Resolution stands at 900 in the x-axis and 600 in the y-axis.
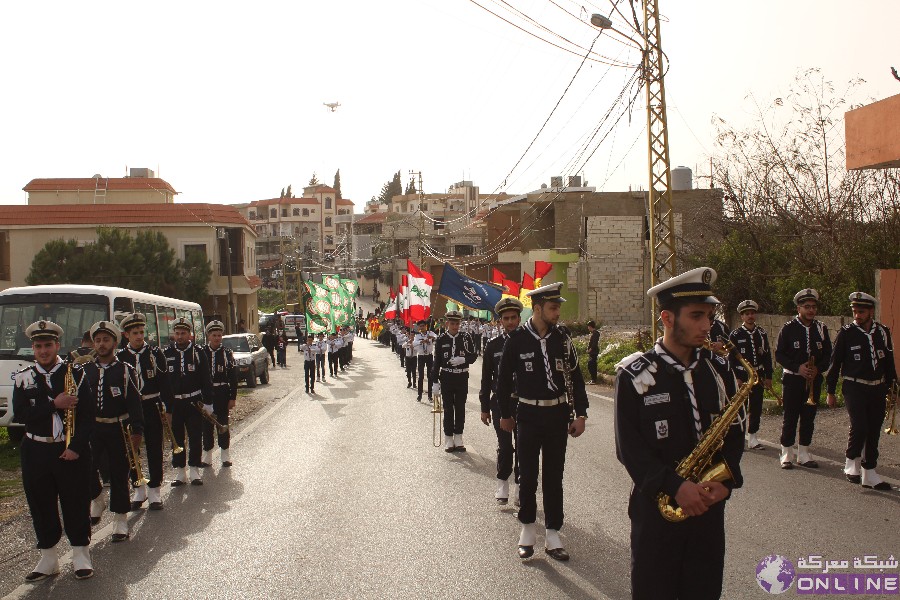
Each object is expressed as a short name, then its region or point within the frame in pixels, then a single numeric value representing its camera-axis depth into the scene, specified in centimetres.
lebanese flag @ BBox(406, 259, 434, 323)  3341
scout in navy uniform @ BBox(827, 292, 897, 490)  898
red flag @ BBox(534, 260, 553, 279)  3591
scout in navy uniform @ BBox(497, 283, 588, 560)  705
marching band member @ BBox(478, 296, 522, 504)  892
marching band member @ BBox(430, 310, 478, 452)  1285
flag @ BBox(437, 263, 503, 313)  2369
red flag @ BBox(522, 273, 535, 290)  3544
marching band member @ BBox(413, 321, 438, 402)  2145
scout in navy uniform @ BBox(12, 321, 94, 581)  684
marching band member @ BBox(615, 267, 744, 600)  407
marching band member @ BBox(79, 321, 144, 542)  809
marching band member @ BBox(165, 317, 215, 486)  1090
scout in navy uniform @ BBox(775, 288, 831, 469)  1013
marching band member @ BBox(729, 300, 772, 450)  1149
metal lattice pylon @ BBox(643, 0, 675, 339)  1916
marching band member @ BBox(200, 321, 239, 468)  1205
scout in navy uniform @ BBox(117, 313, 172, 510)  955
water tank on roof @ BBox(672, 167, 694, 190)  4959
